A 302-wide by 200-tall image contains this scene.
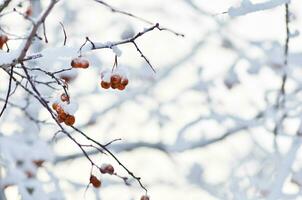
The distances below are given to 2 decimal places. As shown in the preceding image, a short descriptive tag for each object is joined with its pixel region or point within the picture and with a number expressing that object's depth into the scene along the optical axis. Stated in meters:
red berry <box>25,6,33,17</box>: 7.37
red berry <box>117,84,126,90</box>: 4.25
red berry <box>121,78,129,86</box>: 4.24
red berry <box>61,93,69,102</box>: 4.29
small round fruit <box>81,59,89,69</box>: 4.03
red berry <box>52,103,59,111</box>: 4.23
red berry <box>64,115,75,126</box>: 4.20
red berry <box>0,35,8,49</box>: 4.36
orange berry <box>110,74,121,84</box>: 4.24
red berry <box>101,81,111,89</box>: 4.29
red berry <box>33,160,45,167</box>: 10.31
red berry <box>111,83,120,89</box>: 4.24
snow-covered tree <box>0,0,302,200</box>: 3.70
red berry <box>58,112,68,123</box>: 4.18
